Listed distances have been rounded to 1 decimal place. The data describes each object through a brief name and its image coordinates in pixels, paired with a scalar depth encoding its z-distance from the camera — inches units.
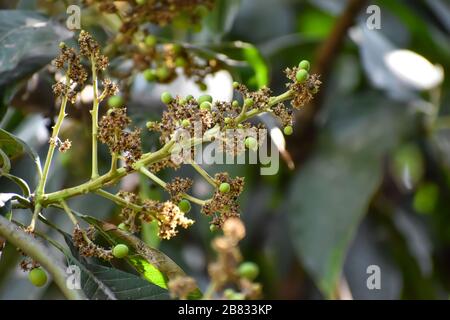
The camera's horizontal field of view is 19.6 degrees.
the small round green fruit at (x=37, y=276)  27.4
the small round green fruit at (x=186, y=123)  27.2
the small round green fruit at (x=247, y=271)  23.9
